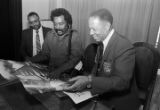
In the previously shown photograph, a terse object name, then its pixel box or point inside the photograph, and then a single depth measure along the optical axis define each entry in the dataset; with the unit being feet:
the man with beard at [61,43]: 6.00
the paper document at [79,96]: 3.08
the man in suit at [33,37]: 8.25
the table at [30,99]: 3.00
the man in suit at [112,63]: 3.76
